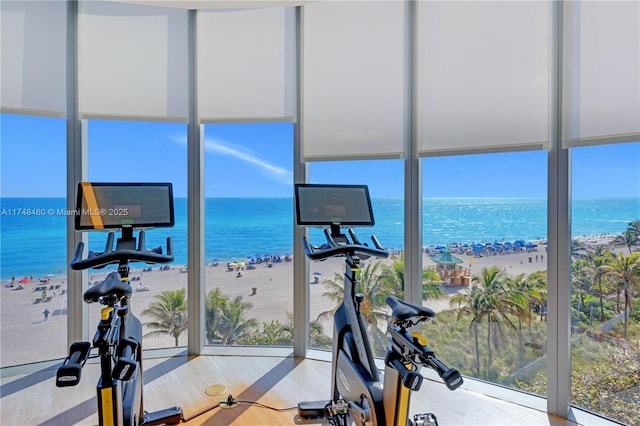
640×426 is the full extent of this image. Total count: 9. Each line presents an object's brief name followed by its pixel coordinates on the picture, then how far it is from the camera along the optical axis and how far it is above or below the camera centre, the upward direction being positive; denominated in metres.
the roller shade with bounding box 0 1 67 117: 2.93 +1.38
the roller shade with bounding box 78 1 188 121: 3.16 +1.44
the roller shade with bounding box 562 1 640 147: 2.17 +0.93
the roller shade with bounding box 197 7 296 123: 3.27 +1.48
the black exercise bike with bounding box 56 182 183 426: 1.39 -0.36
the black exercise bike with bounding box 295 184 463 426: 1.49 -0.66
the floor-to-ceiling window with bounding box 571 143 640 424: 2.28 -0.48
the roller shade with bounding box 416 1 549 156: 2.50 +1.08
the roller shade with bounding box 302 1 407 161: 2.99 +1.21
